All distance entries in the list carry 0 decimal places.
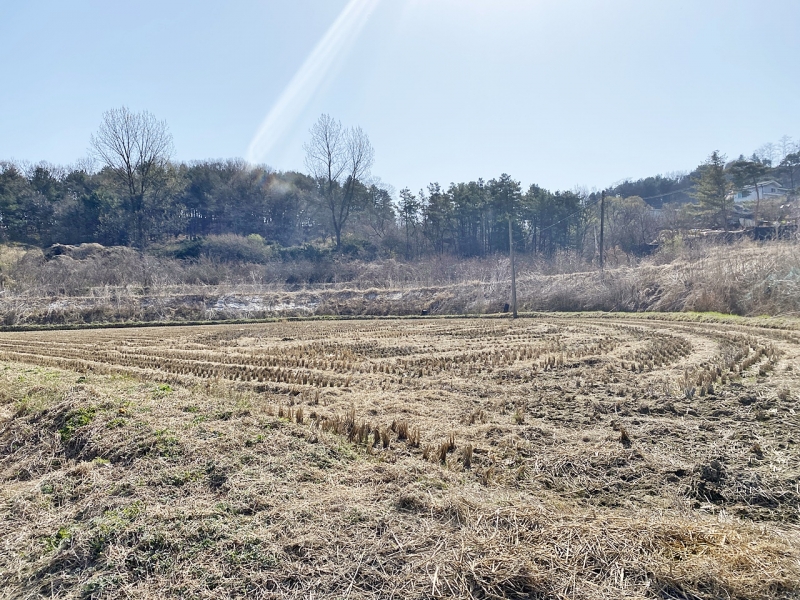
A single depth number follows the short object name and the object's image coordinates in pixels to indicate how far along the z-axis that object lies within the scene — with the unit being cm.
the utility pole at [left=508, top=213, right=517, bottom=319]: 2926
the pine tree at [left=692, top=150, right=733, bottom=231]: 4756
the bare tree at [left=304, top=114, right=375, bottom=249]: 5631
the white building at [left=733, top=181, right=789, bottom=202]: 6060
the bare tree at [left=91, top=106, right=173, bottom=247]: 4872
